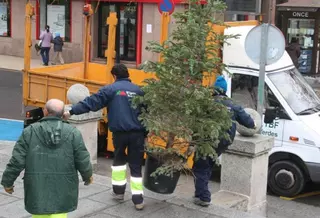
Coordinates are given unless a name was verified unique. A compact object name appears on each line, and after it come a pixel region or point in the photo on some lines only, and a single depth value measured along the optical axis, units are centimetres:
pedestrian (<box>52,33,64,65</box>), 2414
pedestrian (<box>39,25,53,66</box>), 2405
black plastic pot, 629
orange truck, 962
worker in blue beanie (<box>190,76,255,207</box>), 645
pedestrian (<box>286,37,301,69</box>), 1966
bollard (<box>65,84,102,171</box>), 804
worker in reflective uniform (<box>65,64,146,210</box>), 622
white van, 821
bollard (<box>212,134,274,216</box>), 692
